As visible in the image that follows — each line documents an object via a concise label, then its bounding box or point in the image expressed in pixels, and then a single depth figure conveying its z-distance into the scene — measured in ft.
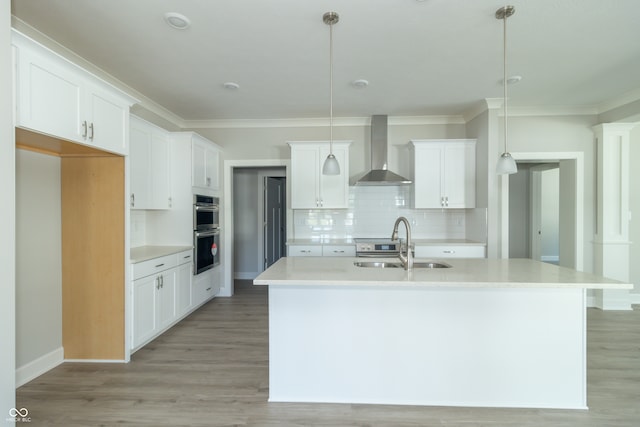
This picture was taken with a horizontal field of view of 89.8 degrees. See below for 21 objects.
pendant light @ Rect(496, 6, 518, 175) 7.43
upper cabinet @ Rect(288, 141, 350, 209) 14.89
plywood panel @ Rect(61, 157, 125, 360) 9.25
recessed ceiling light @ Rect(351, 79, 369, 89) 11.29
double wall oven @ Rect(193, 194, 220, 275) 13.35
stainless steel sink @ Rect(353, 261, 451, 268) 8.70
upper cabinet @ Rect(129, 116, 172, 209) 11.01
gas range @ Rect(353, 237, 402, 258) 14.08
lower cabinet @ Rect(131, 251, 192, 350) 9.70
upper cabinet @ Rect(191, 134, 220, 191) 13.48
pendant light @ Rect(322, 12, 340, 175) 7.88
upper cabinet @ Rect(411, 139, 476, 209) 14.57
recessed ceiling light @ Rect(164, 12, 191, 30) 7.43
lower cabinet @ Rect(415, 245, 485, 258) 13.62
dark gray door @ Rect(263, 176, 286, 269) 20.53
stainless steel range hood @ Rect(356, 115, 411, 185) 15.33
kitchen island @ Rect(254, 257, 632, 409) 7.00
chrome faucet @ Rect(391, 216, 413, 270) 7.26
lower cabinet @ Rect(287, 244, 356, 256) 14.32
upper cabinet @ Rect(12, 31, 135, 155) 6.35
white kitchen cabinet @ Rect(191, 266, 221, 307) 13.48
